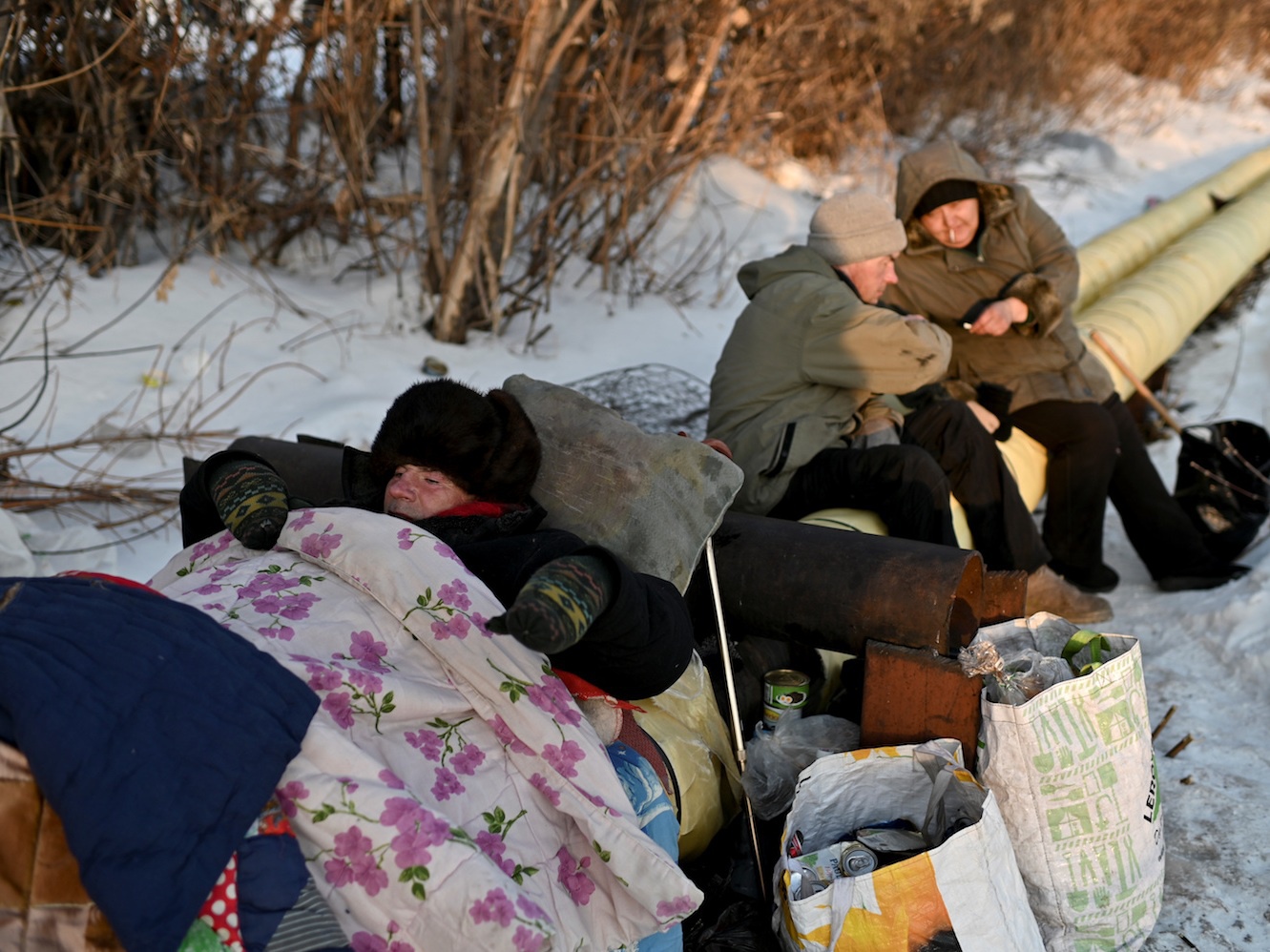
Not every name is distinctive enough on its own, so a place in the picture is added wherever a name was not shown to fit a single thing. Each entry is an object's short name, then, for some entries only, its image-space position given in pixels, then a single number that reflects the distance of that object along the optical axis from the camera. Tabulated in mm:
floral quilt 1561
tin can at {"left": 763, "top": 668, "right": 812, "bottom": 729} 2650
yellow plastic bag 2332
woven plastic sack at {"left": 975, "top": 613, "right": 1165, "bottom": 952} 2244
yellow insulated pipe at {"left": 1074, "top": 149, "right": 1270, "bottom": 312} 6488
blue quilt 1401
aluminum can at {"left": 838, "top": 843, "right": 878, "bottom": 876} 2119
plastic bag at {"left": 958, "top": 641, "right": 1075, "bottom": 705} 2324
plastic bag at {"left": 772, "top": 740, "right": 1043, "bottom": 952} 1981
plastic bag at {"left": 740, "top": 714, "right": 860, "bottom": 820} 2447
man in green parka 3328
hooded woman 4250
